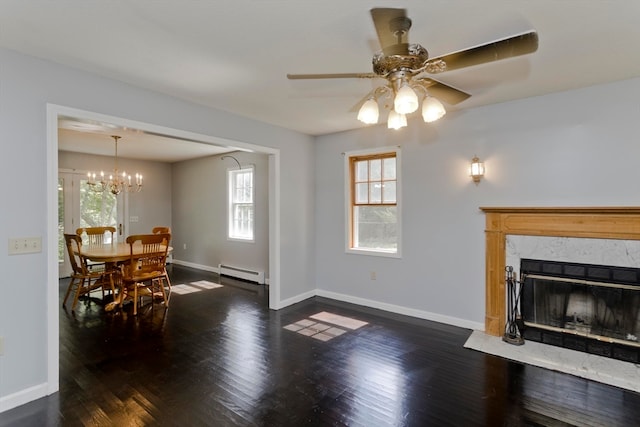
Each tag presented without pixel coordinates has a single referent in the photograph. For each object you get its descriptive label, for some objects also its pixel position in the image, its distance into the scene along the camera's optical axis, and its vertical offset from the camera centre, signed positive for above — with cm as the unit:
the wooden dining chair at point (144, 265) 425 -68
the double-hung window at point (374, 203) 442 +17
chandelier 523 +61
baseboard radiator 598 -113
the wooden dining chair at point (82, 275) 434 -82
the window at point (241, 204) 636 +23
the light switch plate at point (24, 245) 232 -21
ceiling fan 155 +83
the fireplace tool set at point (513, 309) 336 -101
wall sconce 361 +50
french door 636 +16
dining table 418 -52
